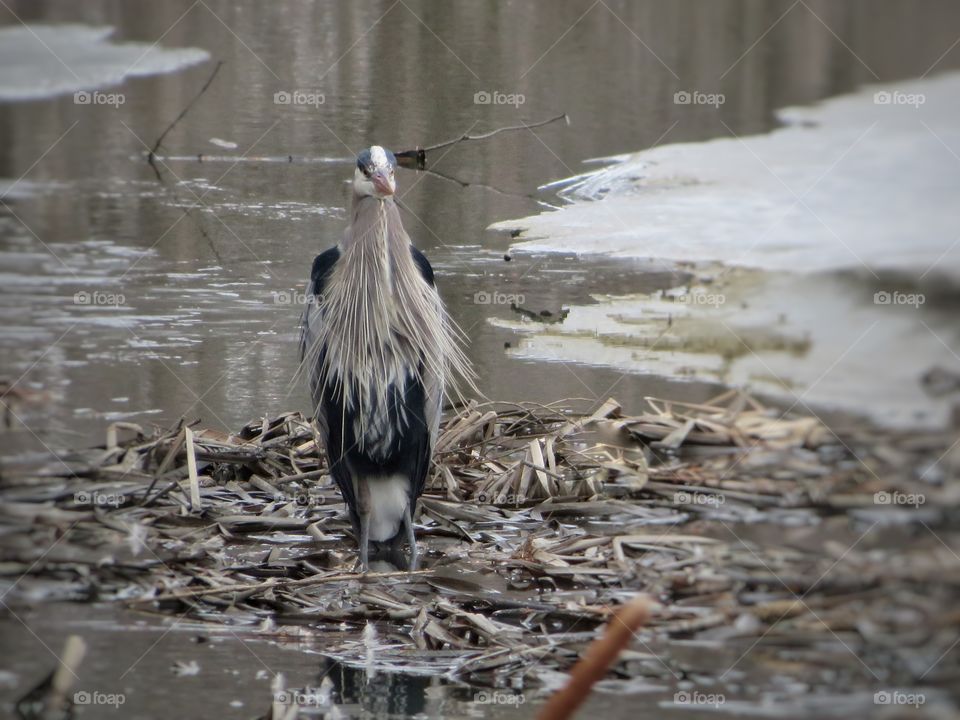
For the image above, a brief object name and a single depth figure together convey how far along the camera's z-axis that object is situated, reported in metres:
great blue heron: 5.69
